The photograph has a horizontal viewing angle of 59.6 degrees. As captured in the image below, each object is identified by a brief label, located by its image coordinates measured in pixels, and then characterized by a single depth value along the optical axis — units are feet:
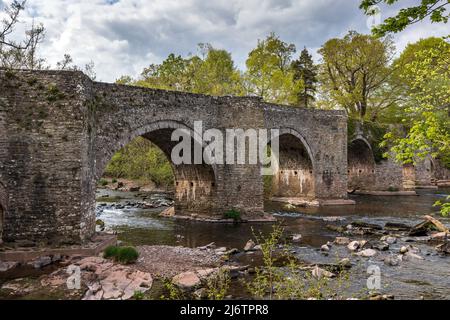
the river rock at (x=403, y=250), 36.78
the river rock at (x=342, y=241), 41.06
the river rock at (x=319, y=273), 27.76
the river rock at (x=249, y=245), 38.07
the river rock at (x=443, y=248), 36.84
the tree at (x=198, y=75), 100.27
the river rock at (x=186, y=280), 26.13
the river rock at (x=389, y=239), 41.51
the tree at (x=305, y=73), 122.93
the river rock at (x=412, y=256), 34.78
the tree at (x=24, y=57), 46.85
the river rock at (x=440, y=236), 42.45
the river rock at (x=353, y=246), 38.21
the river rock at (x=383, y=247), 38.11
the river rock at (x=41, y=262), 29.83
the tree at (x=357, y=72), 101.96
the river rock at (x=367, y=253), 35.58
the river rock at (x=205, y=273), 28.29
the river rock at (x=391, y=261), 32.81
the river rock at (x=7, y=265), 29.01
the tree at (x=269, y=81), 95.04
